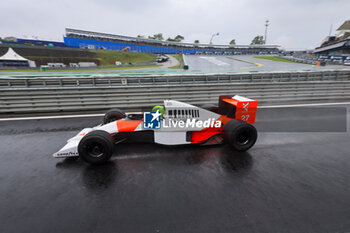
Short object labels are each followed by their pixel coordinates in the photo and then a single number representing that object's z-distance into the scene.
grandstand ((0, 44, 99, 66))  41.97
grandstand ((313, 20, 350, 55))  56.94
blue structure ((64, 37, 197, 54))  72.81
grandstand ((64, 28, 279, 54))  76.69
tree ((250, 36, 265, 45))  150.25
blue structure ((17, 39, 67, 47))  61.15
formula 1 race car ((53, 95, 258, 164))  5.05
